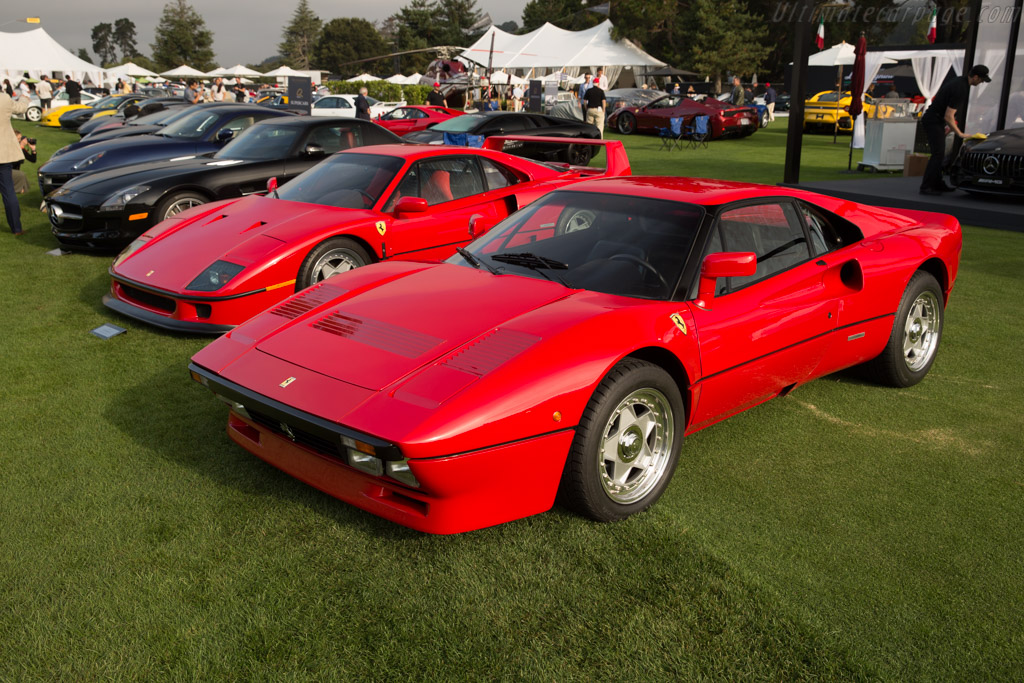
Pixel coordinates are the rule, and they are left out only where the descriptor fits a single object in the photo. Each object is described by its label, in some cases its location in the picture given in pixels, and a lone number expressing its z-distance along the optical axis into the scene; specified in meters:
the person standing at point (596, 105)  19.38
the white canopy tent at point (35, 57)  47.50
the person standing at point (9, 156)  8.35
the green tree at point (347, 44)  113.69
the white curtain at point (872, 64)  22.61
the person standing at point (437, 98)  35.19
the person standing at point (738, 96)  27.47
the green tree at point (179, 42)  101.12
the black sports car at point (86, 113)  23.34
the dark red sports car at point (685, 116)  21.88
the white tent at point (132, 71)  60.20
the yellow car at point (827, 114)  24.11
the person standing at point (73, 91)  28.34
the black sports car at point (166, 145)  9.65
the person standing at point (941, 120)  9.81
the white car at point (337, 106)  25.23
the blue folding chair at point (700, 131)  20.02
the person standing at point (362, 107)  21.42
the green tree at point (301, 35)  139.12
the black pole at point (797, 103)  11.95
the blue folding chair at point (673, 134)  19.58
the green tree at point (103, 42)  179.62
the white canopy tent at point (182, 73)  62.54
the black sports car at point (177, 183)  7.33
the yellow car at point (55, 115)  25.73
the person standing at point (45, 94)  29.69
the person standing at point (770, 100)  30.74
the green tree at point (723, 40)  49.12
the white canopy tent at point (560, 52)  38.88
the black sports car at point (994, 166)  9.57
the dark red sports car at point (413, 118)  18.66
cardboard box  12.70
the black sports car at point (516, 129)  14.30
